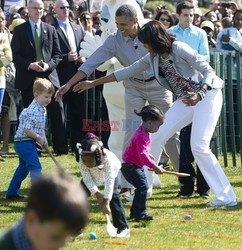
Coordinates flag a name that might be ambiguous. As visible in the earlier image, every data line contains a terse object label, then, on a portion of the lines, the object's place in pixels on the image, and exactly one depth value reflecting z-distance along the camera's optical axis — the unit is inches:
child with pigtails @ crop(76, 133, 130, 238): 585.3
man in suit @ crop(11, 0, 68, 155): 1019.9
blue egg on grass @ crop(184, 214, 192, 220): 695.5
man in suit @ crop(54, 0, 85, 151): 1078.4
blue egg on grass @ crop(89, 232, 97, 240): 611.3
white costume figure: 852.6
